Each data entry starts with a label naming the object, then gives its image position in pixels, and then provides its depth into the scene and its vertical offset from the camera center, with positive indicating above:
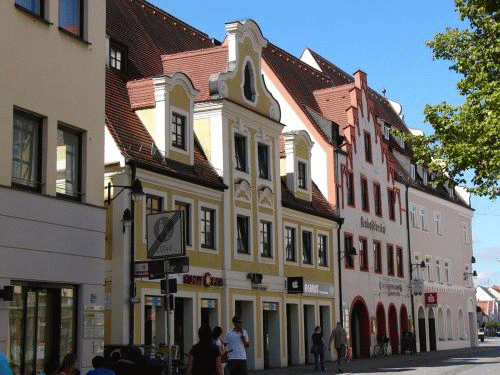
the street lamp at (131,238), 24.27 +3.23
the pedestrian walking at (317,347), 32.66 -0.03
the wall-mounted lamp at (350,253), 41.94 +4.27
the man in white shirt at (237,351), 18.92 -0.07
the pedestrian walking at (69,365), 11.88 -0.18
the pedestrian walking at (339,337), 35.00 +0.33
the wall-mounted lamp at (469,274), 62.47 +4.73
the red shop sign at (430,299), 53.06 +2.61
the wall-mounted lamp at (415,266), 52.07 +4.47
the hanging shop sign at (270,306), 34.66 +1.58
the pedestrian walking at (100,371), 12.21 -0.28
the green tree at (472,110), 24.22 +6.42
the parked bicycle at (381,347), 45.06 -0.10
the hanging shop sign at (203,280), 28.98 +2.23
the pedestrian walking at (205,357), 14.28 -0.14
